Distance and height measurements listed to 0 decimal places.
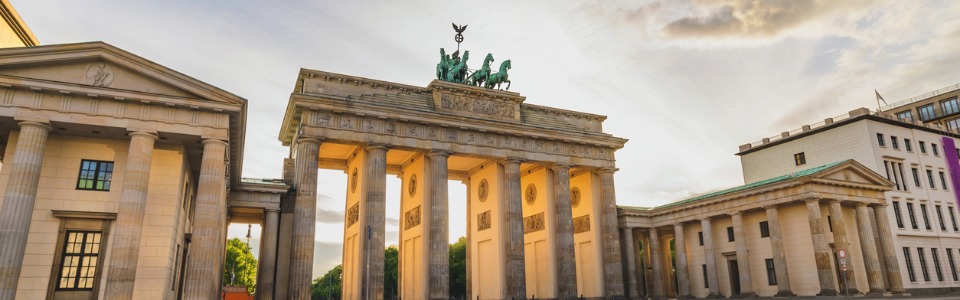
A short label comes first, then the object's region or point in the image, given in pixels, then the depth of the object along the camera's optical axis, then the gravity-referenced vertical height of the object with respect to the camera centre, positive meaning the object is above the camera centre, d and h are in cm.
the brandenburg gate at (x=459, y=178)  3378 +819
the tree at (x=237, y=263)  9431 +715
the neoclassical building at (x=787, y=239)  3553 +374
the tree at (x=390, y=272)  8444 +445
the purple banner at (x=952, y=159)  4919 +1147
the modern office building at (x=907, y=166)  4222 +1035
